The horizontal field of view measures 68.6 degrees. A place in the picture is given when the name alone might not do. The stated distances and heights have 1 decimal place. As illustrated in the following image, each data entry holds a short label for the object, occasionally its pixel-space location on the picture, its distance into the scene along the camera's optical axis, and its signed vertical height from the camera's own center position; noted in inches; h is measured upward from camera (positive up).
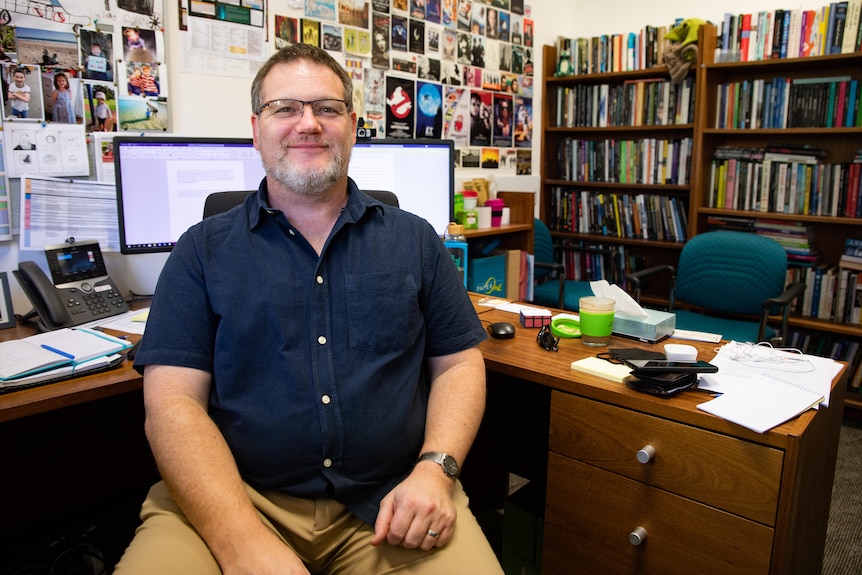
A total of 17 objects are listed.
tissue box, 63.7 -15.7
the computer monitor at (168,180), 71.1 -1.9
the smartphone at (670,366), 51.0 -15.9
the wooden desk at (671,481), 44.9 -24.0
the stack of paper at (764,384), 45.8 -17.0
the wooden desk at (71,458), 72.1 -35.3
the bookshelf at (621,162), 144.6 +1.9
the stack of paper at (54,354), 50.7 -16.2
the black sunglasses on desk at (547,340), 61.8 -16.6
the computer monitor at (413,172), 88.1 -0.8
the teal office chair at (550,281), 128.2 -25.1
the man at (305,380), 43.2 -16.0
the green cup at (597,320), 62.0 -14.5
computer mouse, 65.6 -16.6
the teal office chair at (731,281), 104.8 -19.2
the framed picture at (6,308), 66.0 -15.1
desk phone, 66.0 -13.5
